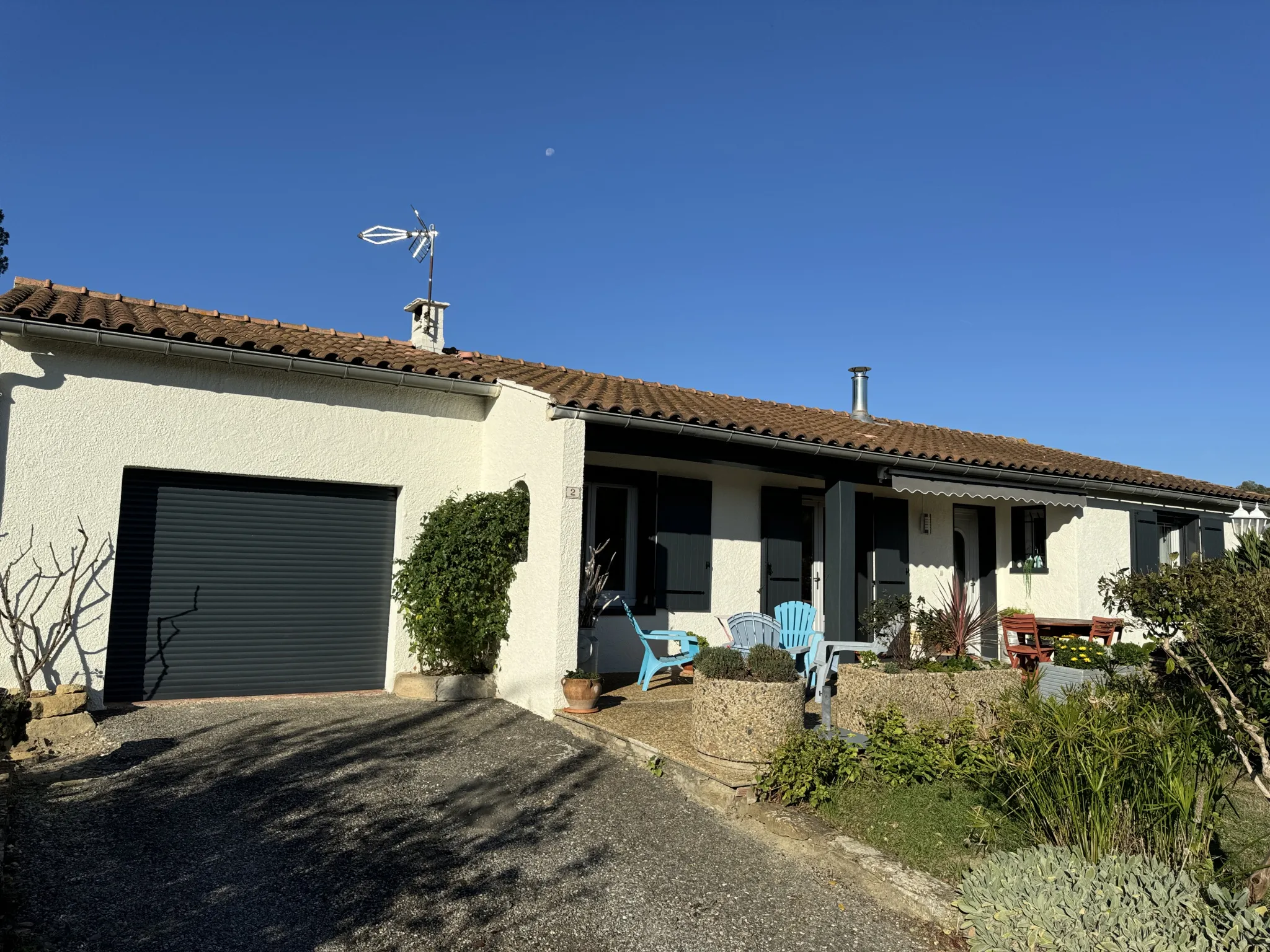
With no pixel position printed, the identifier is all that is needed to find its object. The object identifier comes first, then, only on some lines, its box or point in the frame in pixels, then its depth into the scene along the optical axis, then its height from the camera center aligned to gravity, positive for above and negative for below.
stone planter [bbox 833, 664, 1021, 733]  6.45 -0.95
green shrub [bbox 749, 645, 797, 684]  6.16 -0.71
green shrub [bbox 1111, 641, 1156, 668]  8.79 -0.83
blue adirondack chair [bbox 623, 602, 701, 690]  8.76 -0.97
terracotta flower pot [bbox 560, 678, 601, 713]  7.63 -1.17
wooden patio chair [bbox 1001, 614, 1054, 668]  10.47 -0.92
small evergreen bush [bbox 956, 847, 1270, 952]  3.22 -1.39
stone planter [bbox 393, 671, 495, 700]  8.68 -1.30
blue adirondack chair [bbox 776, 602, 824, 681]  8.78 -0.59
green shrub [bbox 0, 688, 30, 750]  5.78 -1.19
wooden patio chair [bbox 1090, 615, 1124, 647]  10.66 -0.64
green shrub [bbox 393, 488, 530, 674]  8.77 -0.21
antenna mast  12.44 +4.94
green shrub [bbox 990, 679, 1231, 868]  4.07 -1.03
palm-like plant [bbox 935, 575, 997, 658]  7.16 -0.43
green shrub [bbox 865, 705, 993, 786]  5.59 -1.24
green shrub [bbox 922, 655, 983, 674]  6.71 -0.76
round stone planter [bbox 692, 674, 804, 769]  5.98 -1.09
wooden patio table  11.07 -0.70
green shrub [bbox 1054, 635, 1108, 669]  9.15 -0.86
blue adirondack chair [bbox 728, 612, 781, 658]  8.70 -0.64
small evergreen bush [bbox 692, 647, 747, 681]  6.22 -0.72
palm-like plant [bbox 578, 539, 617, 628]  9.33 -0.29
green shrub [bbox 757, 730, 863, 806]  5.54 -1.36
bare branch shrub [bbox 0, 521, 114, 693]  7.27 -0.40
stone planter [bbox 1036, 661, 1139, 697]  8.37 -1.04
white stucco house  7.78 +0.89
